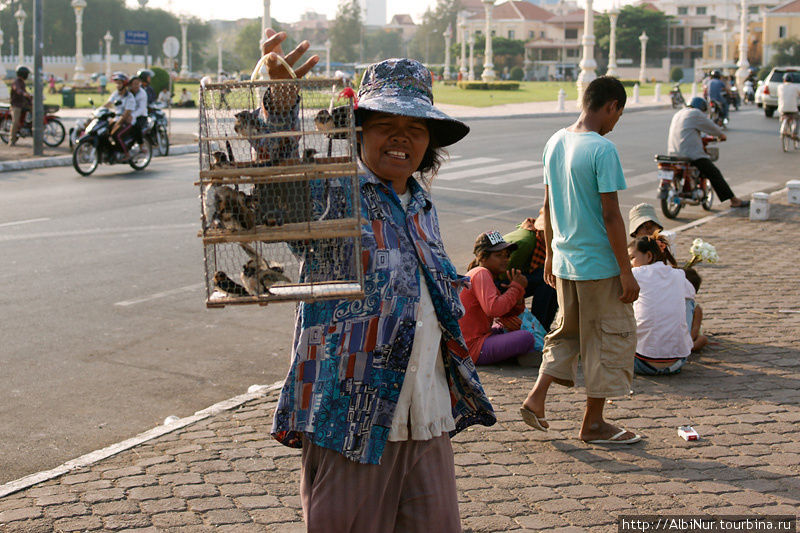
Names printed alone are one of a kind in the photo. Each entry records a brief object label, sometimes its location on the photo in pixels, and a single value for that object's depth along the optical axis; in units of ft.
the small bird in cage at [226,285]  8.41
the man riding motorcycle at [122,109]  50.80
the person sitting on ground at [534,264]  20.54
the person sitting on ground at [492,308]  18.31
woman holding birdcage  8.28
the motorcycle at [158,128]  54.60
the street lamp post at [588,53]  121.63
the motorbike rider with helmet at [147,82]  56.90
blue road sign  76.48
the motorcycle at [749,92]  139.33
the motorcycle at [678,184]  38.55
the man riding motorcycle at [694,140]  37.96
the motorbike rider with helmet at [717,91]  80.53
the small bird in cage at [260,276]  8.44
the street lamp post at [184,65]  205.44
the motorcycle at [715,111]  79.05
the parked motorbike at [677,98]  108.98
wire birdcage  7.95
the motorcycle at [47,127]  65.31
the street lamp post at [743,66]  172.14
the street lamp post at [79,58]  174.19
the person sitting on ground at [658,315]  18.53
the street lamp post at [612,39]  181.27
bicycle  65.62
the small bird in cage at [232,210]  8.07
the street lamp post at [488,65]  188.55
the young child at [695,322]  19.92
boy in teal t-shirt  14.44
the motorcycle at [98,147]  50.70
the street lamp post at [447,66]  280.27
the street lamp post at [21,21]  181.40
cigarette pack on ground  15.28
